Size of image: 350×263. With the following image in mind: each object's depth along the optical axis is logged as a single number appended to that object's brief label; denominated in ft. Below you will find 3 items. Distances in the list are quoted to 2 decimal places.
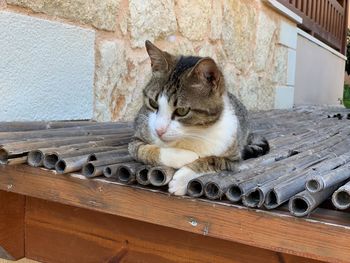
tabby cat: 4.10
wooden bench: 3.08
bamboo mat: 3.29
